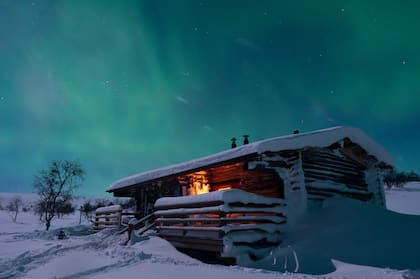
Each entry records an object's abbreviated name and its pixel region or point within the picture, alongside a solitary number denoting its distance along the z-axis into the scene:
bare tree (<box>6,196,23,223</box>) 99.59
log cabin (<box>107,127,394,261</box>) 7.67
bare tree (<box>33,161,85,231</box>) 27.45
